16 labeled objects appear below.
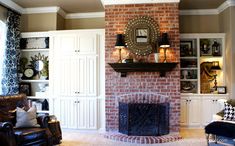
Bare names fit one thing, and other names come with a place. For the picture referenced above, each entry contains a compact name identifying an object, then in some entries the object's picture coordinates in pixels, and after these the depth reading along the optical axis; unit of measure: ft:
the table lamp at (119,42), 12.45
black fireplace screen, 12.00
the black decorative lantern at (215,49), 14.81
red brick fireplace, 12.74
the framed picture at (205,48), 15.04
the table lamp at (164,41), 12.21
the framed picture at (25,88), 14.48
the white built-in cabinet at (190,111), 14.33
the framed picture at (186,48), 14.95
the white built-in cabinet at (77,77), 13.52
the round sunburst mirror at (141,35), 12.75
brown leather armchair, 8.69
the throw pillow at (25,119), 10.20
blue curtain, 13.32
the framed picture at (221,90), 14.16
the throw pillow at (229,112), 10.85
